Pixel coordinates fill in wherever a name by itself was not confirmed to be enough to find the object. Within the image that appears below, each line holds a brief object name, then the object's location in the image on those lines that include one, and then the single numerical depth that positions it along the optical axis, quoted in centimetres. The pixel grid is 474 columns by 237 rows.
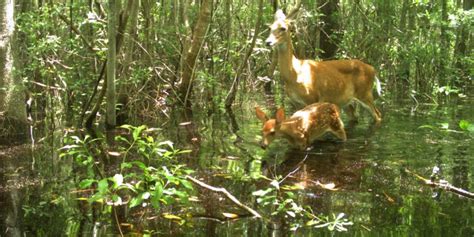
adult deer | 1085
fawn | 891
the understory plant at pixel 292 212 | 546
